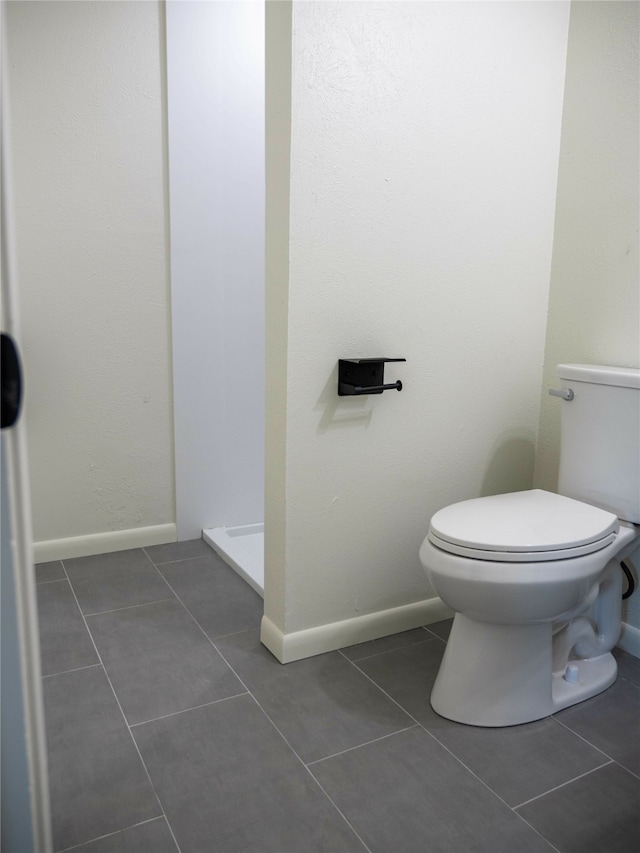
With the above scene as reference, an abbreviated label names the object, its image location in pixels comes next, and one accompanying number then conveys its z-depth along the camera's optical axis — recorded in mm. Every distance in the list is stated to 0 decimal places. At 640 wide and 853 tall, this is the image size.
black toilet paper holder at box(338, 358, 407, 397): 1754
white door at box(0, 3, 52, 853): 655
